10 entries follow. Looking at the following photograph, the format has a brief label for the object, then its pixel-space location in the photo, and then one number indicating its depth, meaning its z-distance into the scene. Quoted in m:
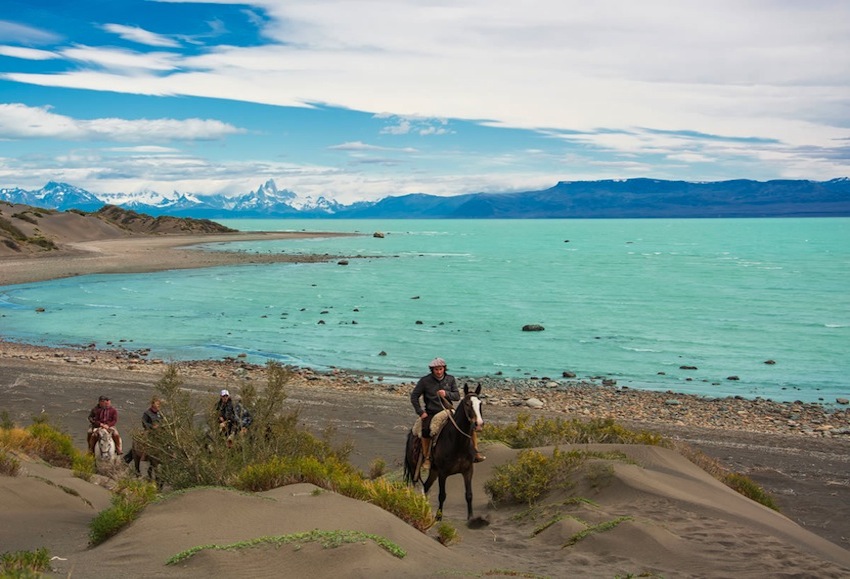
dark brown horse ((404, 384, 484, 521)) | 12.94
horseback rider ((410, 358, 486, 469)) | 14.02
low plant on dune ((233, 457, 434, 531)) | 11.37
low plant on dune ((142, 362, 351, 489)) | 12.52
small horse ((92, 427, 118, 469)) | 17.28
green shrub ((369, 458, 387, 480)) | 16.39
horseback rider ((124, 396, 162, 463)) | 15.64
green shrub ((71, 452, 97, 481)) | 15.06
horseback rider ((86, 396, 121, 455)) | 17.31
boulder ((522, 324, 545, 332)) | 48.84
